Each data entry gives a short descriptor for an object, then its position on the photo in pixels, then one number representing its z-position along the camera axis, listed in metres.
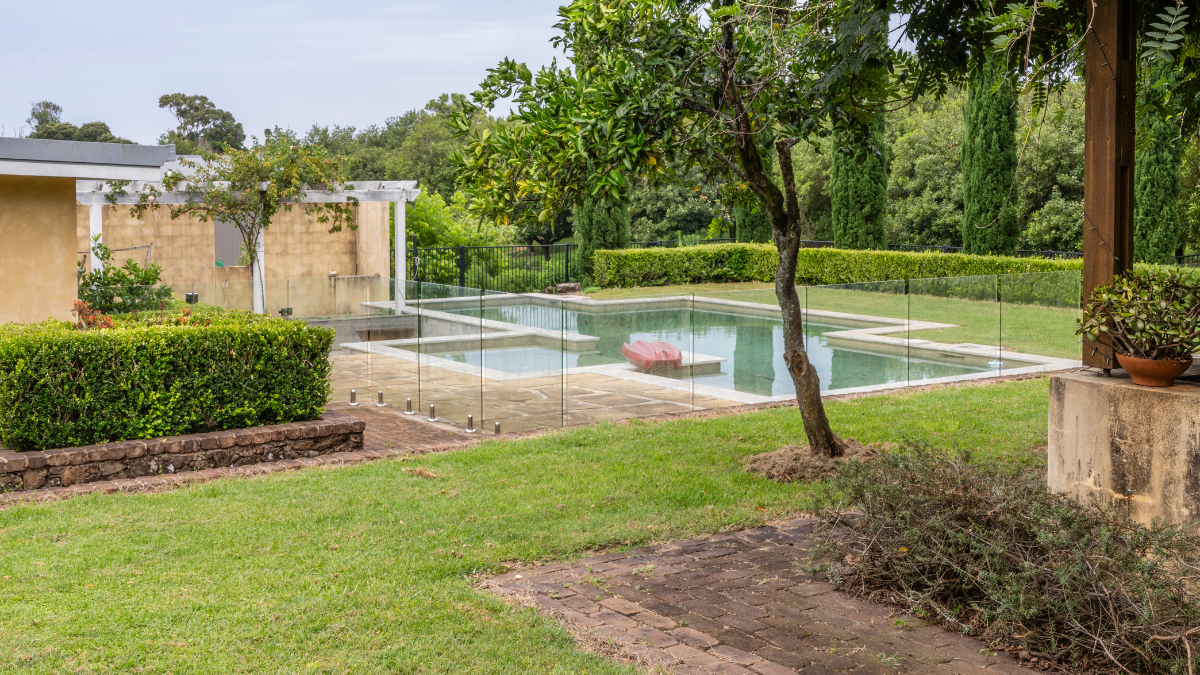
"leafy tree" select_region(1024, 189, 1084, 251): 28.03
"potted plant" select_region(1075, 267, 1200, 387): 5.52
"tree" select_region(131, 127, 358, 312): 20.84
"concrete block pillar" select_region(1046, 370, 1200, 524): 5.34
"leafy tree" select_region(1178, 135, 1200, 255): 24.94
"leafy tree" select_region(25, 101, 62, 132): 71.81
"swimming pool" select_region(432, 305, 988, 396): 11.47
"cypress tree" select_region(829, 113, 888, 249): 28.56
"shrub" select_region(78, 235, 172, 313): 14.53
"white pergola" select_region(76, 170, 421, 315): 19.95
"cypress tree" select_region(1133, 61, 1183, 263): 22.36
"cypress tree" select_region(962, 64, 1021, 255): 24.73
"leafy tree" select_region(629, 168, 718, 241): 41.47
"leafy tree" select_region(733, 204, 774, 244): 32.75
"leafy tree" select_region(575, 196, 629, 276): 30.92
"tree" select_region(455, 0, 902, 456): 6.86
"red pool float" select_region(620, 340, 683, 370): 12.51
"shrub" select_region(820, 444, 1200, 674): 4.45
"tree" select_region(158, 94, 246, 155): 68.81
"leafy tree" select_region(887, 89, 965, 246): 31.97
